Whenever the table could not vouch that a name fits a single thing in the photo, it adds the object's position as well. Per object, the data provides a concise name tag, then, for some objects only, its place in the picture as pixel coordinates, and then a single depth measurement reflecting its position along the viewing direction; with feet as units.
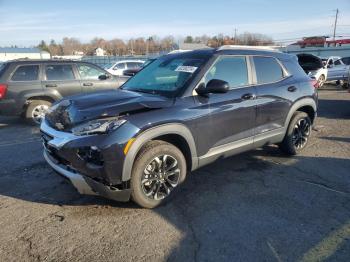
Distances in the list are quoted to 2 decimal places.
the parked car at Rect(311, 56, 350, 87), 61.36
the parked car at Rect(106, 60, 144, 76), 65.57
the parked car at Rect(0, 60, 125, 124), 27.22
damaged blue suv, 11.48
